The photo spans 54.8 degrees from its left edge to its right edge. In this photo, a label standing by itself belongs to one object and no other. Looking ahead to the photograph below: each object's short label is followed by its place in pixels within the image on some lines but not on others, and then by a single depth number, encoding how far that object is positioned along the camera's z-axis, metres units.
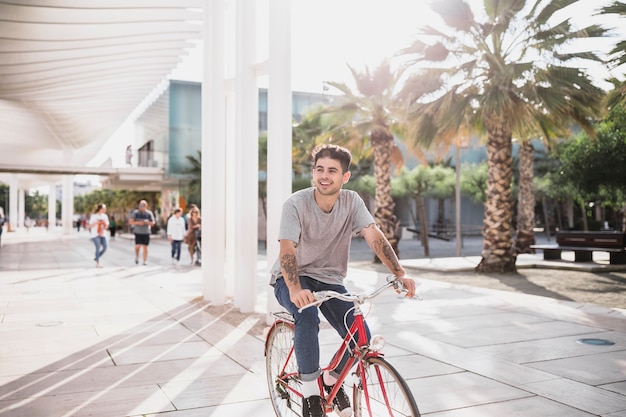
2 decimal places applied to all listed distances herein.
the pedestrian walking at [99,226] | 16.45
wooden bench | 16.64
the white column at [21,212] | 82.69
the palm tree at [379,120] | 19.52
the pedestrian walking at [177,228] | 17.02
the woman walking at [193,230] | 17.42
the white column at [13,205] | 68.61
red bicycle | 2.91
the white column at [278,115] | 7.60
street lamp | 21.11
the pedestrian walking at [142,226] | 17.05
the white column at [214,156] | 9.48
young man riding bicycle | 3.36
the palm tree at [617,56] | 12.08
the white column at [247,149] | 8.55
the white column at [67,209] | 47.47
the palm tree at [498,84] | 13.71
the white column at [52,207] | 67.25
